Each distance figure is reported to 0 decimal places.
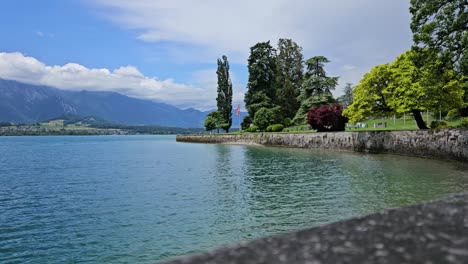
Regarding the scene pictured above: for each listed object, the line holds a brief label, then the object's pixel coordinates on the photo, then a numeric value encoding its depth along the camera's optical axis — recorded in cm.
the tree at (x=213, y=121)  9525
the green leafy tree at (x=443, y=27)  2527
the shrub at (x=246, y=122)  8819
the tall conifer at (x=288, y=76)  8850
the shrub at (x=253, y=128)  7885
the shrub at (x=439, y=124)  3775
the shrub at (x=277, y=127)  7150
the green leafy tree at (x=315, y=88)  7162
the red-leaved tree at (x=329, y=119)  5497
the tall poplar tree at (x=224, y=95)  9219
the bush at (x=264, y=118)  7562
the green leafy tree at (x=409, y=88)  2903
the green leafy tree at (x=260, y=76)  8441
